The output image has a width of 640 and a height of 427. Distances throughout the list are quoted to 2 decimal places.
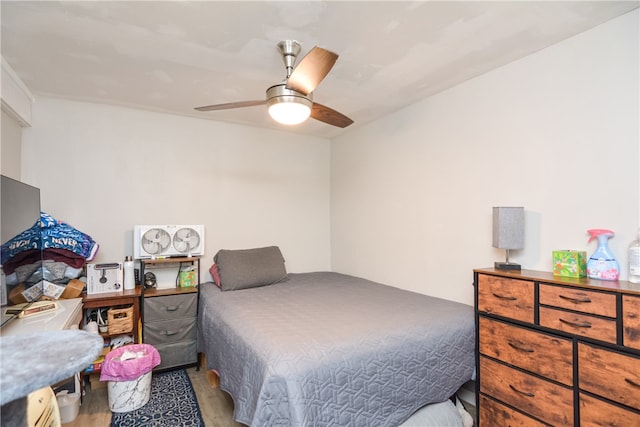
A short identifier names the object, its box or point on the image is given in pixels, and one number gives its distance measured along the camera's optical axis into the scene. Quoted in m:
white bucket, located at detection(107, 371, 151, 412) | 2.32
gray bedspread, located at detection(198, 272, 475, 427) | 1.49
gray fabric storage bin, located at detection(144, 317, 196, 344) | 2.82
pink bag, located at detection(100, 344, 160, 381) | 2.29
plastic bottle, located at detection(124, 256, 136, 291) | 2.92
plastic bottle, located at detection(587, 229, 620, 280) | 1.71
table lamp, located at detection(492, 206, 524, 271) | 2.08
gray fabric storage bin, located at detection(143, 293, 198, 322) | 2.83
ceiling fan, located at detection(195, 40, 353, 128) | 1.69
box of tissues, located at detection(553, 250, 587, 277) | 1.81
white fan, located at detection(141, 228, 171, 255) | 3.01
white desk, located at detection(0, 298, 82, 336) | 1.70
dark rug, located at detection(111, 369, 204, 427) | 2.19
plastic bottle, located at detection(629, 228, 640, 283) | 1.59
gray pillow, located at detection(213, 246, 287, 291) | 3.10
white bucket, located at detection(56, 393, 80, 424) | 2.20
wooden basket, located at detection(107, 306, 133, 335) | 2.67
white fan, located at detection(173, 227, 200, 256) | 3.14
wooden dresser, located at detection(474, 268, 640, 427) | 1.45
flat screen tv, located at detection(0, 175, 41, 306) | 1.64
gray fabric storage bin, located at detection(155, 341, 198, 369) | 2.86
